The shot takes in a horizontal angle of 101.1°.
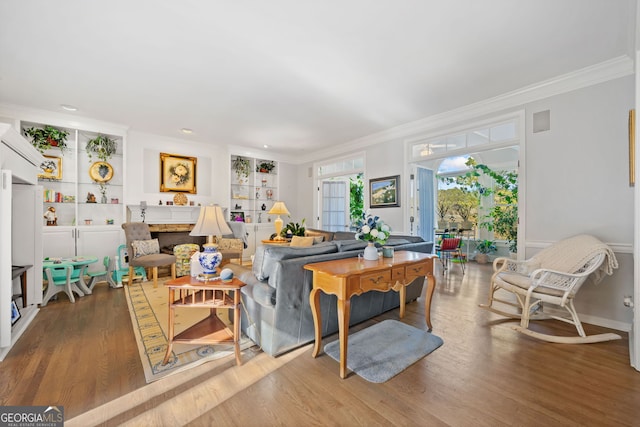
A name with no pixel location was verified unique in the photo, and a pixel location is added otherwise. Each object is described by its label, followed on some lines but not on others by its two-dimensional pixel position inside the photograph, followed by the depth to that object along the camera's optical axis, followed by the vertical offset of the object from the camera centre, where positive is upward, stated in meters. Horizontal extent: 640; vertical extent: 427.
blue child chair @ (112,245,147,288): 4.30 -0.95
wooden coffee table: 2.00 -0.70
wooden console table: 1.92 -0.53
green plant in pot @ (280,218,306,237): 5.20 -0.35
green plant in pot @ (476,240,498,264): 6.61 -0.95
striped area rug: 2.05 -1.18
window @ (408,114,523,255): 6.51 +0.51
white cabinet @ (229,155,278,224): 6.50 +0.64
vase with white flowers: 2.51 -0.19
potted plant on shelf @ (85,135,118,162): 4.83 +1.24
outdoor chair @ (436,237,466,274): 5.55 -0.76
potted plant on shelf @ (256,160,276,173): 6.92 +1.25
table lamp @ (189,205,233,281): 2.31 -0.11
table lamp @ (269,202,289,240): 5.65 +0.06
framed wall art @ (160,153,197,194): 5.59 +0.89
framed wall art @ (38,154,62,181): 4.43 +0.79
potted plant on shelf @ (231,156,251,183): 6.46 +1.15
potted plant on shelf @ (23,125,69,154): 4.34 +1.30
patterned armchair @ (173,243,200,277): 4.77 -0.79
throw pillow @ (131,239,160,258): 4.32 -0.56
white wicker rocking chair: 2.49 -0.67
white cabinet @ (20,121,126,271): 4.43 +0.31
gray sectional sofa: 2.14 -0.72
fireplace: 5.21 -0.43
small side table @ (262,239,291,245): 4.92 -0.54
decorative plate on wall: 4.86 +0.80
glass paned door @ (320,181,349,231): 6.95 +0.22
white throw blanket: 2.54 -0.45
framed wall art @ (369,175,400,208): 5.01 +0.42
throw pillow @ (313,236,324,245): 4.45 -0.44
